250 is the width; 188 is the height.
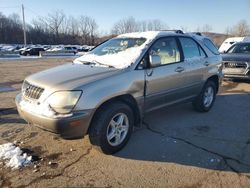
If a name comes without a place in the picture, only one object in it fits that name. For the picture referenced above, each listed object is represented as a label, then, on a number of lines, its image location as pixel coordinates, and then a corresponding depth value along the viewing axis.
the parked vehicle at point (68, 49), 31.43
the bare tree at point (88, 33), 67.07
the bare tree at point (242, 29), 51.09
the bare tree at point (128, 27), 55.51
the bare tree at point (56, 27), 66.04
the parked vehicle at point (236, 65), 7.04
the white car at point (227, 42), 16.87
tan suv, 2.52
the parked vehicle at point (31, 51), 30.60
